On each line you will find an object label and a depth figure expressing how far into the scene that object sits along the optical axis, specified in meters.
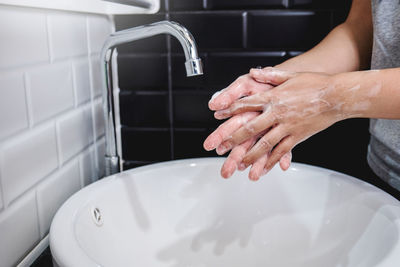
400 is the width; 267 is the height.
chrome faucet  0.64
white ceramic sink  0.69
